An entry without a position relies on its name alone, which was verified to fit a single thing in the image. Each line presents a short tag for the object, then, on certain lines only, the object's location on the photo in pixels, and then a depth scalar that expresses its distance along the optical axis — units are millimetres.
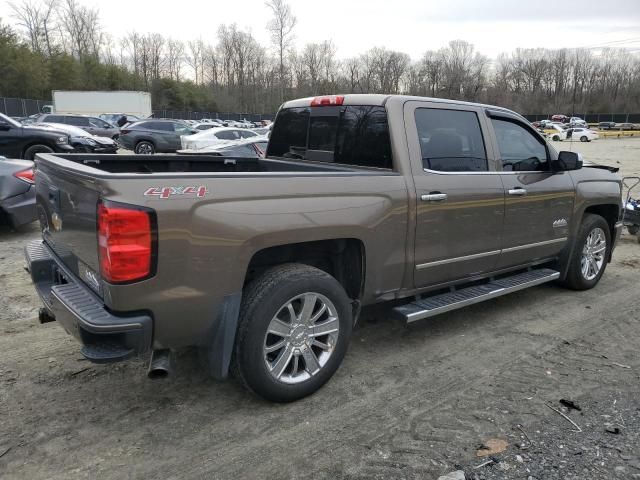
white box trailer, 45719
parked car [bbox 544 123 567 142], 49312
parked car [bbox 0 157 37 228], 7223
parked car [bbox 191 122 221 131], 31136
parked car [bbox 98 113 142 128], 39169
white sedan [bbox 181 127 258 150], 19812
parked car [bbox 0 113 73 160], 12250
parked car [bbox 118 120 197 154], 23219
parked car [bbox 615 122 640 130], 67556
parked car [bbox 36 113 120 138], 27250
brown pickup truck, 2697
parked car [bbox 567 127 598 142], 46841
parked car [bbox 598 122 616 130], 70838
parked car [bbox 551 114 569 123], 85312
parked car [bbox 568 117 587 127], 62200
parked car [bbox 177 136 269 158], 11641
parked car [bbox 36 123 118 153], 16656
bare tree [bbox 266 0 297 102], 73938
